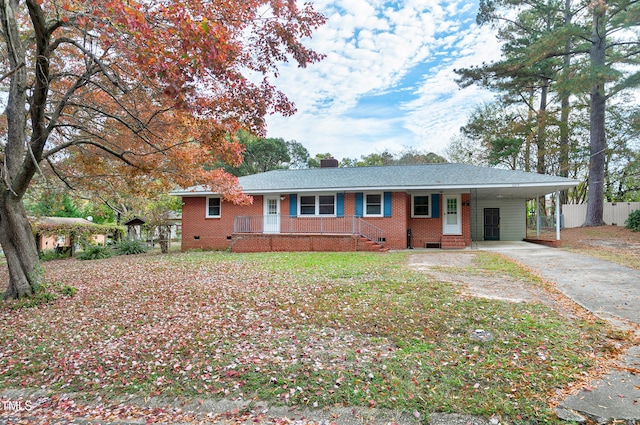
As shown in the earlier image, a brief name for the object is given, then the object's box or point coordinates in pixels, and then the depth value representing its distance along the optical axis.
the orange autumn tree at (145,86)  4.92
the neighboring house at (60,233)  16.85
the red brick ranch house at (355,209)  14.75
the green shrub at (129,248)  17.05
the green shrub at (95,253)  15.81
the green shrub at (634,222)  16.30
